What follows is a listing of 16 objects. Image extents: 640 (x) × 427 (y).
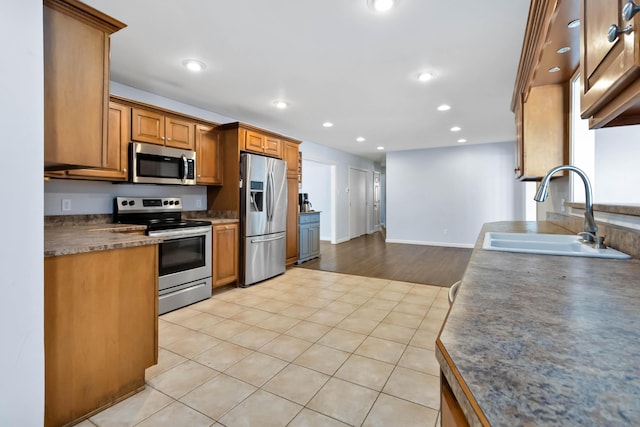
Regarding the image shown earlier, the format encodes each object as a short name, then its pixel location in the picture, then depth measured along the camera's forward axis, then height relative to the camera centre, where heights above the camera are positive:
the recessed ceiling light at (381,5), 1.86 +1.29
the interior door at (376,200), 9.86 +0.35
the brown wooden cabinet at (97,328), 1.43 -0.62
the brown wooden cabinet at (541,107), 2.09 +0.88
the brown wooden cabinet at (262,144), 3.90 +0.93
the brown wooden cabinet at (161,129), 3.06 +0.89
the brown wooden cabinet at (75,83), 1.47 +0.66
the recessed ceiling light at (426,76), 2.91 +1.33
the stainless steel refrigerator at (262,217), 3.81 -0.08
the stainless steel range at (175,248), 2.96 -0.38
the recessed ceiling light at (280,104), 3.74 +1.37
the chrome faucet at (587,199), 1.47 +0.06
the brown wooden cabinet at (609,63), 0.68 +0.38
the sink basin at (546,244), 1.32 -0.19
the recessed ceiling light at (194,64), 2.69 +1.34
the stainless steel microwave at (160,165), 3.03 +0.50
